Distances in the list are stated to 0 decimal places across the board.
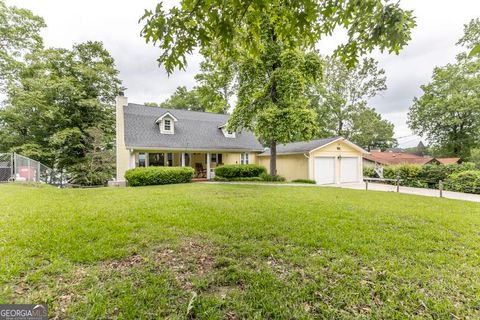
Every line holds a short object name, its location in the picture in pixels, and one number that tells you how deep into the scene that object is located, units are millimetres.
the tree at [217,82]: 14062
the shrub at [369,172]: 21122
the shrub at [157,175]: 13023
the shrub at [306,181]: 15938
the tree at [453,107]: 22594
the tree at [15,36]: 16750
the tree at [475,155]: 18517
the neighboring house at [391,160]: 24778
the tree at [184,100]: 33969
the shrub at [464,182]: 12680
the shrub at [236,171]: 16531
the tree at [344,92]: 28609
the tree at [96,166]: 16547
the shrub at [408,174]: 16108
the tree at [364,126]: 30047
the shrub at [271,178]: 15751
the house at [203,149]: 15859
